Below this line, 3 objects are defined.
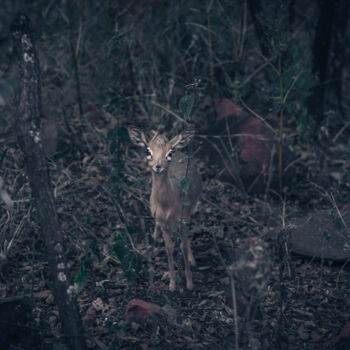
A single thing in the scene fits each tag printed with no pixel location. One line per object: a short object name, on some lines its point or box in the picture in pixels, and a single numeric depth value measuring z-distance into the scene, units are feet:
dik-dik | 13.38
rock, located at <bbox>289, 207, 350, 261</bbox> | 15.51
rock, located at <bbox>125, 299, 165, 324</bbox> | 12.48
